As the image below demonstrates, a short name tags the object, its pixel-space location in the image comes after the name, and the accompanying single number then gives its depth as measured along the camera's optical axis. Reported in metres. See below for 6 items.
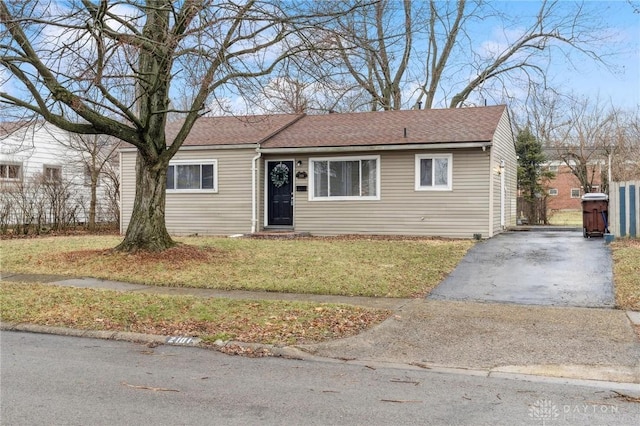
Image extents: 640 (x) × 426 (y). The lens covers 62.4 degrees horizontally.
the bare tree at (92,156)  21.83
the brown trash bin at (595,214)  15.38
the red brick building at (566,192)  53.38
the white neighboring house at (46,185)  18.92
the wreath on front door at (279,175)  18.53
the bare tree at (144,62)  9.34
